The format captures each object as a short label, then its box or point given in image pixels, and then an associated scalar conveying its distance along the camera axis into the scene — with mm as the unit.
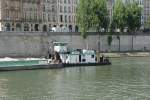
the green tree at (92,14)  97062
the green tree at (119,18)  101312
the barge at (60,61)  65500
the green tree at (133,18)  102938
